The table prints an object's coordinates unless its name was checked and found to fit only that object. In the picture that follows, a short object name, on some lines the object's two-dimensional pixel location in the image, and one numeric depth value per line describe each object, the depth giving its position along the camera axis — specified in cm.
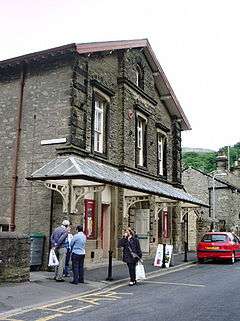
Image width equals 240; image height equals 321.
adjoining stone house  3769
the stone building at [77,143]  1542
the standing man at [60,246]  1240
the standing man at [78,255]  1237
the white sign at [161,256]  1722
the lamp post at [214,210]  3495
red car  1944
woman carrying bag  1266
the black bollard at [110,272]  1305
